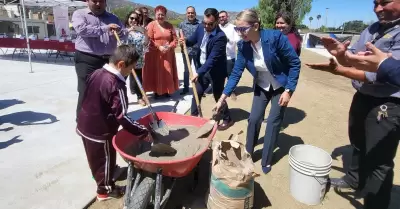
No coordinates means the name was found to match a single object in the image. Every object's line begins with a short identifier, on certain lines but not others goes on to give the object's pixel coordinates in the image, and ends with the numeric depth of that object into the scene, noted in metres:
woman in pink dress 4.94
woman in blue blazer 2.66
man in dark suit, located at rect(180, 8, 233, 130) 3.78
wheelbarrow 1.93
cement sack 2.12
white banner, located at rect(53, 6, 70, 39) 10.73
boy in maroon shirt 2.11
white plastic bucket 2.45
